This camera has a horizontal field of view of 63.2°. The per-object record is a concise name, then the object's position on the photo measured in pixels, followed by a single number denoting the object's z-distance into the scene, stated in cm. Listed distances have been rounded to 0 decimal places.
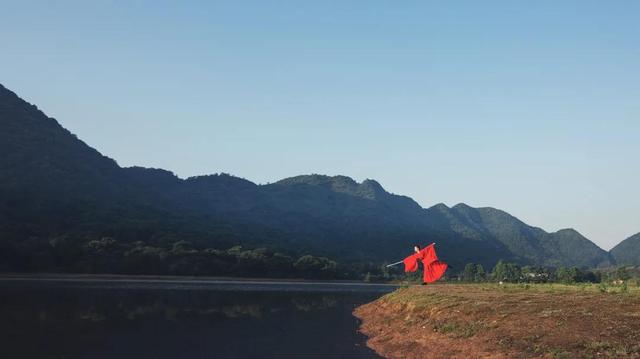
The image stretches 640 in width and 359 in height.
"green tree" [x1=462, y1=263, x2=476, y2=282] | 18698
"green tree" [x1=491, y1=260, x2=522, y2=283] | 16845
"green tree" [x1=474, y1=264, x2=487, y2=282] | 18056
